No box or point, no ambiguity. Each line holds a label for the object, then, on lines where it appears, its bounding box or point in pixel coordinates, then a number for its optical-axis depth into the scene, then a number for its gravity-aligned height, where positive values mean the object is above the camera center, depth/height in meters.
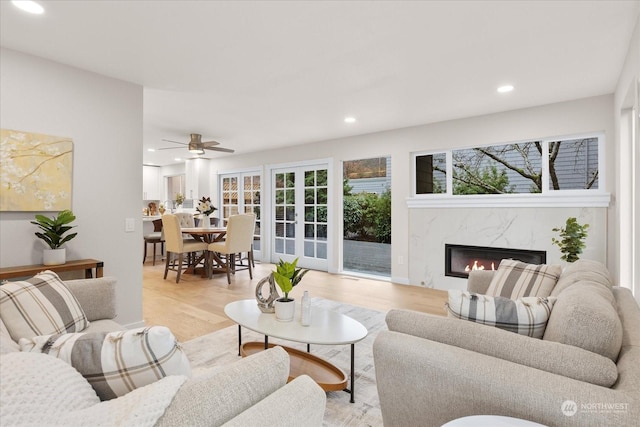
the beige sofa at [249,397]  0.73 -0.44
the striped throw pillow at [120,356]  0.87 -0.38
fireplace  4.02 -0.53
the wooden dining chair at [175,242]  5.09 -0.42
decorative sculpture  2.41 -0.61
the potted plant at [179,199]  7.50 +0.36
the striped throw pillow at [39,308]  1.59 -0.47
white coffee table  1.93 -0.70
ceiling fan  5.20 +1.10
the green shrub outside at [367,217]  5.98 -0.03
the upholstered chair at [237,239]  5.11 -0.36
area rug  1.85 -1.08
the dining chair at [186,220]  6.42 -0.09
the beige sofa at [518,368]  0.89 -0.47
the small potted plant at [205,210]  5.82 +0.09
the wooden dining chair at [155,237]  6.62 -0.44
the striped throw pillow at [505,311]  1.28 -0.38
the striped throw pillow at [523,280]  2.05 -0.42
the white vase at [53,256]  2.60 -0.32
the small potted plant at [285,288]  2.22 -0.48
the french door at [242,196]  7.22 +0.43
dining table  5.34 -0.41
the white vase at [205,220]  5.89 -0.08
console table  2.38 -0.40
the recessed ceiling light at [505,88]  3.29 +1.27
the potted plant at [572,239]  3.33 -0.23
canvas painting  2.52 +0.35
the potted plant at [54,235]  2.58 -0.15
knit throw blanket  0.66 -0.39
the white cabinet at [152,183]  9.05 +0.88
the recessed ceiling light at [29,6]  1.95 +1.24
